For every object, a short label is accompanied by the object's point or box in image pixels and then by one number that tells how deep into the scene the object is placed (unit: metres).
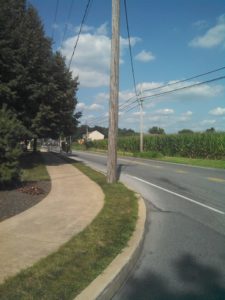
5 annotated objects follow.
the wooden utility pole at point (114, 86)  8.43
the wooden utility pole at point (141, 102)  25.94
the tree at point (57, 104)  12.33
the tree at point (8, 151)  6.56
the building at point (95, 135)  91.23
